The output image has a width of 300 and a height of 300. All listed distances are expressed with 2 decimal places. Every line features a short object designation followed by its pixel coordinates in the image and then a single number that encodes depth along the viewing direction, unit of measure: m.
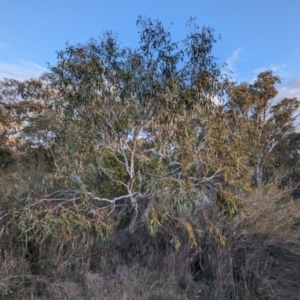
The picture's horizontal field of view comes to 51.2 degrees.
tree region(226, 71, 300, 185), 16.98
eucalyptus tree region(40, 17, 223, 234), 4.74
